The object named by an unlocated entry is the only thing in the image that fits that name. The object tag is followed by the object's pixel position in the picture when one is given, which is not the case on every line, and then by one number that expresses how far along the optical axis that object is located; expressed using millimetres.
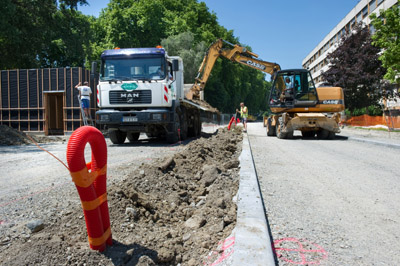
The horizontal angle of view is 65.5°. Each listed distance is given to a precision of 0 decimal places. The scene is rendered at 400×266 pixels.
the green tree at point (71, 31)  19047
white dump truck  9953
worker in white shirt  12602
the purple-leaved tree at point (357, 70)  26469
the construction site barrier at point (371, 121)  20125
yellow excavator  12984
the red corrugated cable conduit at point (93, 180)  1897
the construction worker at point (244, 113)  18664
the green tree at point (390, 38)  15242
